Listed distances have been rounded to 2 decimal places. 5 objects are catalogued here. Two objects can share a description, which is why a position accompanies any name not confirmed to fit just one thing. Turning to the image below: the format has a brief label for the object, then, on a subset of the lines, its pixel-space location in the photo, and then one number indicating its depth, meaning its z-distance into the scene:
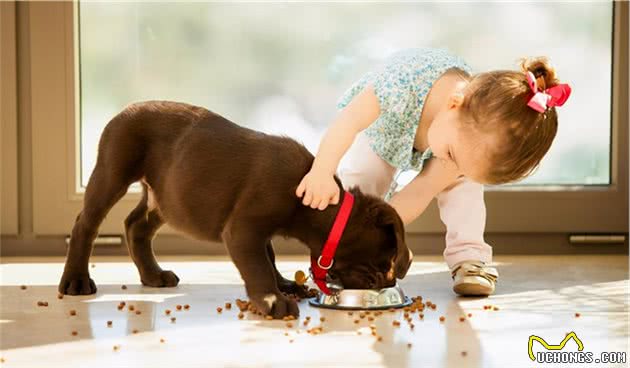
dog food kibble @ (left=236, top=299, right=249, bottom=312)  4.65
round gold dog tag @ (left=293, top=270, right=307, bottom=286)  5.07
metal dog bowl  4.66
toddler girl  4.58
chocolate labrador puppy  4.59
